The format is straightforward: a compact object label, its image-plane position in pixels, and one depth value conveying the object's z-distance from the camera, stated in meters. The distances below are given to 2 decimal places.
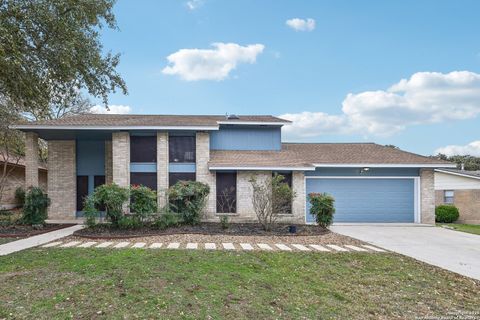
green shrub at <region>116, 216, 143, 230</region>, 11.52
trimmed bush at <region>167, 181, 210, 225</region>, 12.24
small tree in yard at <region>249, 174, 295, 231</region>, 11.86
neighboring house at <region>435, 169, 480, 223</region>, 20.03
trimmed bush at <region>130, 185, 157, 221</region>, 11.66
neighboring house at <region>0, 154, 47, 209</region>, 20.67
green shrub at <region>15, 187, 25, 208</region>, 21.94
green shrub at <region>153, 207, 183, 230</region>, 11.87
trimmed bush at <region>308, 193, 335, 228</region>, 12.45
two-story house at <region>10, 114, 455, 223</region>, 14.07
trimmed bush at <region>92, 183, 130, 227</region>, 11.27
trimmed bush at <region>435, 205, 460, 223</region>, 19.20
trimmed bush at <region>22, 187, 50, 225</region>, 12.29
